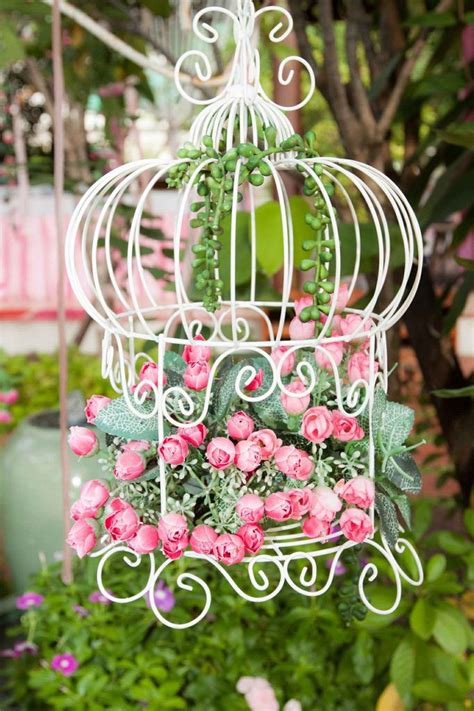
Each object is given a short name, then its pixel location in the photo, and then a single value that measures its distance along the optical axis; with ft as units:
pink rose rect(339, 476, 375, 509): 2.14
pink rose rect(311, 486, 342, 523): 2.17
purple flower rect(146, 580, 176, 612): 4.25
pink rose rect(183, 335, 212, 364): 2.29
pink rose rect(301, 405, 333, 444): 2.10
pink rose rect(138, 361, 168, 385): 2.32
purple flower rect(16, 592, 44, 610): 4.69
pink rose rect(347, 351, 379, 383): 2.33
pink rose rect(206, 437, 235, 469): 2.10
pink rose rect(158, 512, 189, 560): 2.10
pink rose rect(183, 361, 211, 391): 2.21
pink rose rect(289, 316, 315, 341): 2.45
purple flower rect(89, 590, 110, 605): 4.54
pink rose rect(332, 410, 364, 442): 2.20
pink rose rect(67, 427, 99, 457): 2.26
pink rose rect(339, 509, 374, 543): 2.13
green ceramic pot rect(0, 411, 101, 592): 6.07
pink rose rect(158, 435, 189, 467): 2.10
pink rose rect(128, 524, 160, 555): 2.16
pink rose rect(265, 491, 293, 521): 2.15
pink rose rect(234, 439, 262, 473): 2.12
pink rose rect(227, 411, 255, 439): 2.17
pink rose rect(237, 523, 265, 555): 2.12
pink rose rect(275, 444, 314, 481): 2.16
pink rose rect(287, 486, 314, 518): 2.17
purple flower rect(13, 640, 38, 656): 4.86
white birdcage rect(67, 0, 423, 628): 2.15
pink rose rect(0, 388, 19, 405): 8.59
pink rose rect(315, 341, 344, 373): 2.35
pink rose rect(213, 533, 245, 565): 2.11
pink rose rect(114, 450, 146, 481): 2.21
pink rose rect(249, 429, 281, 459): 2.18
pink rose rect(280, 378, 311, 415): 2.17
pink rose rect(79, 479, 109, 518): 2.22
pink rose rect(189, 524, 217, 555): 2.17
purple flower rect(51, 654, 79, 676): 4.16
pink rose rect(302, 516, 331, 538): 2.18
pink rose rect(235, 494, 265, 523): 2.12
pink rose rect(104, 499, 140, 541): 2.15
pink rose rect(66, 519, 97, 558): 2.19
